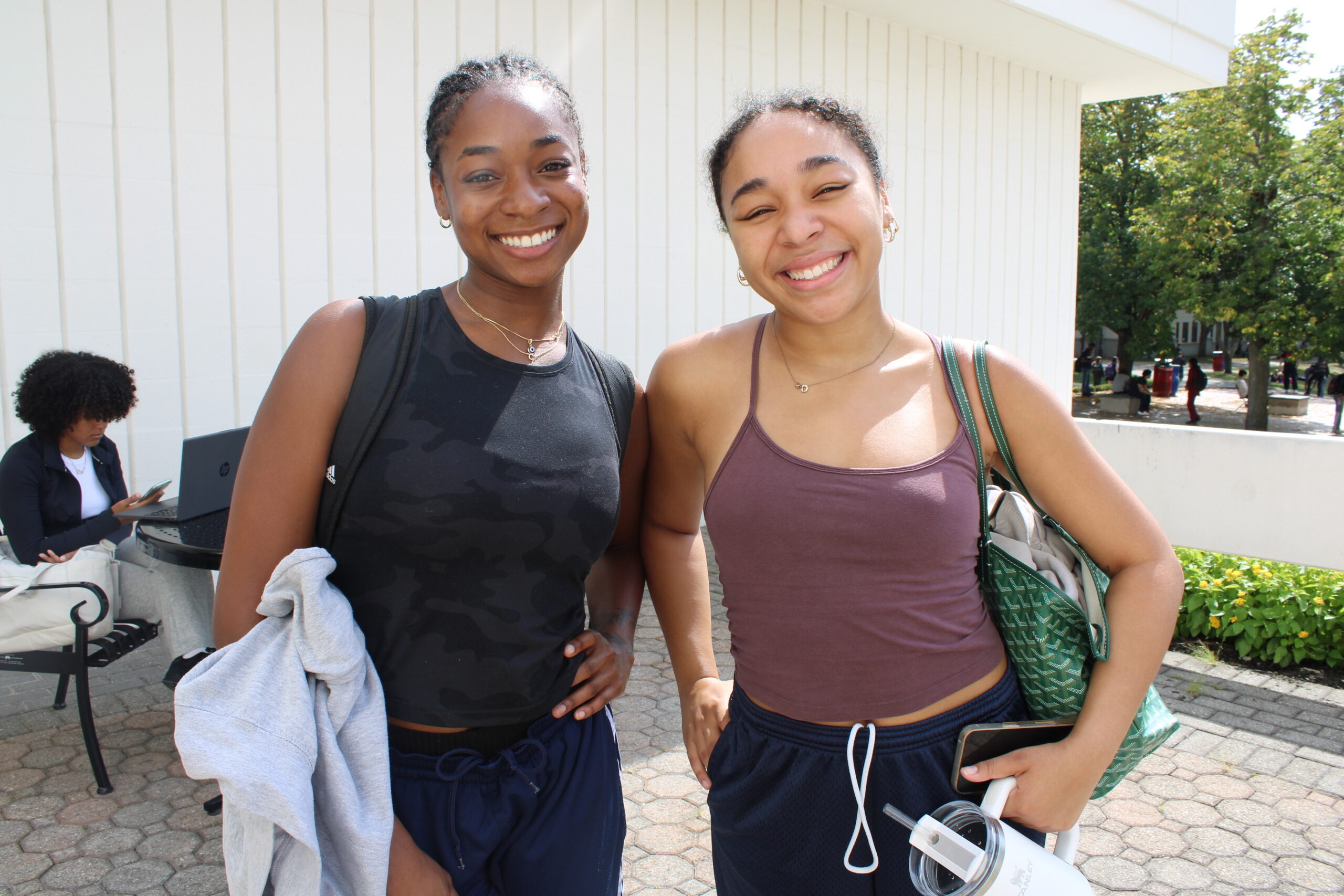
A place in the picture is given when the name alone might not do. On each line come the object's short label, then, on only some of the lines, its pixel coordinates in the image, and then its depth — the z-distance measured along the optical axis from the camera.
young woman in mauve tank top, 1.47
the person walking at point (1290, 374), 31.64
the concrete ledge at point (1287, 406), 25.56
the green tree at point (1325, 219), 19.67
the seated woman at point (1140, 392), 25.00
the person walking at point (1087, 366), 30.77
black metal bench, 3.50
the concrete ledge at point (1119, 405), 24.80
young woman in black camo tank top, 1.40
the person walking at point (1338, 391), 20.77
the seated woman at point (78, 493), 3.89
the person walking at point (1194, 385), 22.64
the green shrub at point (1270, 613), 5.03
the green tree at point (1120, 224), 26.77
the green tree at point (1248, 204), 20.52
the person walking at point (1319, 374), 30.30
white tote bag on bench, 3.57
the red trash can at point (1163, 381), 29.83
